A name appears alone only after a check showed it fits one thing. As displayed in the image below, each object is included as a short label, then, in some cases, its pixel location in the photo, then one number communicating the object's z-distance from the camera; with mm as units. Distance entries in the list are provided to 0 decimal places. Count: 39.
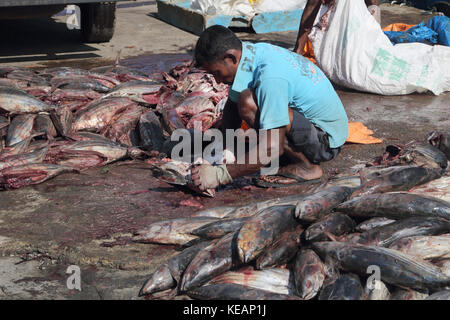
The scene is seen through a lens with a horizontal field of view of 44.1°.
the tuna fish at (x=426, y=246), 3287
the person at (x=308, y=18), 7793
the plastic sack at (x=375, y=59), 7328
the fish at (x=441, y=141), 5121
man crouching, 4434
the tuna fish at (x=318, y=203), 3566
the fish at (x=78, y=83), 6673
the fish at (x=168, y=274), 3309
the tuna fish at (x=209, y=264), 3264
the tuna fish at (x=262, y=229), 3332
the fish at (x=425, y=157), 4684
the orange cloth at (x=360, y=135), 5973
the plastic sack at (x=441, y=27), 8133
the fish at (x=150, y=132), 5729
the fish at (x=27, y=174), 4883
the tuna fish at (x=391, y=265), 2994
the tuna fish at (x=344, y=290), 2927
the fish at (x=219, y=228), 3701
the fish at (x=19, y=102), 5848
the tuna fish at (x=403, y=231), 3439
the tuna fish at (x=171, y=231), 3874
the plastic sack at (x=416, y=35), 8258
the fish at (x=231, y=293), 3062
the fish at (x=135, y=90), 6477
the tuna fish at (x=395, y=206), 3584
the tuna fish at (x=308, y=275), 3064
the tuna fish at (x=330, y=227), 3434
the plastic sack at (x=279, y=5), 11023
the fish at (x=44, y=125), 5676
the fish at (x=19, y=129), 5516
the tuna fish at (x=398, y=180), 4102
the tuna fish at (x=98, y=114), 6000
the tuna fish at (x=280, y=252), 3359
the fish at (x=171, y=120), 5898
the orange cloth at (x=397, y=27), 9297
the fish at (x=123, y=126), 5898
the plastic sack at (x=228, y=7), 10719
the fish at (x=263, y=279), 3189
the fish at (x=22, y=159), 5055
